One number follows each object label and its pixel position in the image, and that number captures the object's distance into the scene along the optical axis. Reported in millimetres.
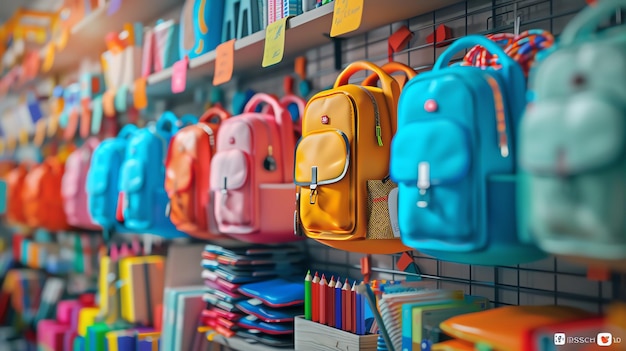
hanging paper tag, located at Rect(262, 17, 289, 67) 1646
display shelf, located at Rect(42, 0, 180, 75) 2732
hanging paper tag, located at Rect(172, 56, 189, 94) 2162
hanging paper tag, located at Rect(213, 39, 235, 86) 1882
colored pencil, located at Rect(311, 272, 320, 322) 1567
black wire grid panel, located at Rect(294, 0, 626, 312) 1303
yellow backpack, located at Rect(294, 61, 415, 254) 1420
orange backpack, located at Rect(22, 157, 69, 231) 3365
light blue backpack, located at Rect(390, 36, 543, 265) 1089
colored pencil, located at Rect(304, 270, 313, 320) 1598
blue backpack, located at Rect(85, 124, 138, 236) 2596
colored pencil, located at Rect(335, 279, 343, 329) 1501
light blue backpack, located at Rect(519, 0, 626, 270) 833
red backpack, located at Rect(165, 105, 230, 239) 2053
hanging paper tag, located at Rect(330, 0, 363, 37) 1384
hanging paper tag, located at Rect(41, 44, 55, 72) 3451
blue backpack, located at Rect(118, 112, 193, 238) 2266
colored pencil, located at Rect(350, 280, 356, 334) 1464
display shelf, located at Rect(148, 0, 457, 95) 1586
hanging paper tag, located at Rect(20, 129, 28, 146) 4238
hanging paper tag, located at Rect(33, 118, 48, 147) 3814
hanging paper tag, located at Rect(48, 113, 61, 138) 3590
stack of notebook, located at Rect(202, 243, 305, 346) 1737
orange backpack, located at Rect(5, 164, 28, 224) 3857
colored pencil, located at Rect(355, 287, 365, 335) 1448
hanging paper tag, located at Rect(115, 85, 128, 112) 2615
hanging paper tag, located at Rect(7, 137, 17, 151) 4664
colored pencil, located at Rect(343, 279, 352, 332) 1476
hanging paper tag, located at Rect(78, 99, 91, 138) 3088
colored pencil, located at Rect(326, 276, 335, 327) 1525
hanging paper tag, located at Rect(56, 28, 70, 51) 3205
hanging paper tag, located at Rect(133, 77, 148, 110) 2445
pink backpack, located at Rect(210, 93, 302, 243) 1839
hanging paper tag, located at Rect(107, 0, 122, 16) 2584
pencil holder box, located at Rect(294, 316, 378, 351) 1419
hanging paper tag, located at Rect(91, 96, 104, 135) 2881
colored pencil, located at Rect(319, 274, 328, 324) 1540
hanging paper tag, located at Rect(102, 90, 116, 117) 2748
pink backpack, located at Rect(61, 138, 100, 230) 2975
